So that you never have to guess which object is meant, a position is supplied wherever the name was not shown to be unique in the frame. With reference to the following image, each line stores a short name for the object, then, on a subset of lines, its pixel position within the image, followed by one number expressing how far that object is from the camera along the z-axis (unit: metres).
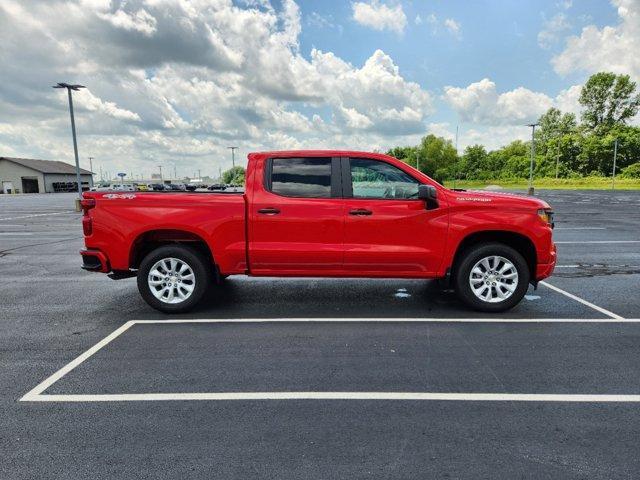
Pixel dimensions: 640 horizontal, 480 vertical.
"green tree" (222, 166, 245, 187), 149.76
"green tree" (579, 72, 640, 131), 79.31
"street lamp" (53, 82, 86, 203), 22.34
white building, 71.75
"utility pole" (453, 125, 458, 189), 100.43
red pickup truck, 5.37
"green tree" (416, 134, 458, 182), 105.76
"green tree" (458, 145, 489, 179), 105.06
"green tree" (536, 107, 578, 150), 89.81
